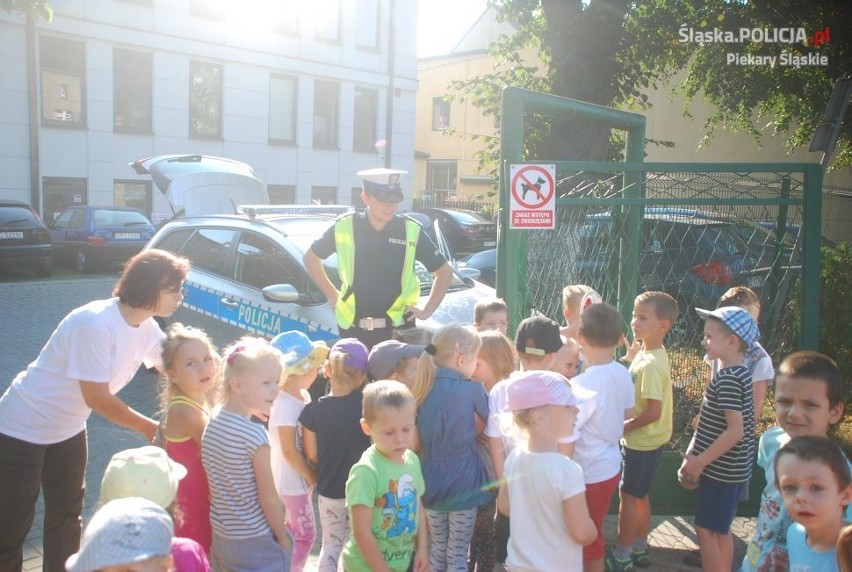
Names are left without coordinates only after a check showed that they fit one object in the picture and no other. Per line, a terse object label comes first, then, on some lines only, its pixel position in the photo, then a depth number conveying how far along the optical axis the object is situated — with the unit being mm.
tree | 8898
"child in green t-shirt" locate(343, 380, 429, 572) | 2914
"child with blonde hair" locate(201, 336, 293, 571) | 2881
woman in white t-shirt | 3197
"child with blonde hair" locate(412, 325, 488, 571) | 3410
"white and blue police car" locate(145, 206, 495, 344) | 5996
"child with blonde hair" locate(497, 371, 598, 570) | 2811
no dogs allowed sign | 4312
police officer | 4430
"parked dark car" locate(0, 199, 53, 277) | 14914
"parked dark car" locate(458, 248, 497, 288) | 12873
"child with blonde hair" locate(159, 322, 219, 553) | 3016
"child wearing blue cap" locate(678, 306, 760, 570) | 3516
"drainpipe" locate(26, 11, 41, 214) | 20422
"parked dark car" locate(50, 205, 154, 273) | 16777
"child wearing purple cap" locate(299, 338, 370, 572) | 3416
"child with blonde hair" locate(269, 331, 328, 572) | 3514
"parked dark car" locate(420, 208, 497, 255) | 21578
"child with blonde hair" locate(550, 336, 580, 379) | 3907
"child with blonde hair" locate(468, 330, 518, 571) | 3707
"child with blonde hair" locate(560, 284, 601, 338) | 4326
